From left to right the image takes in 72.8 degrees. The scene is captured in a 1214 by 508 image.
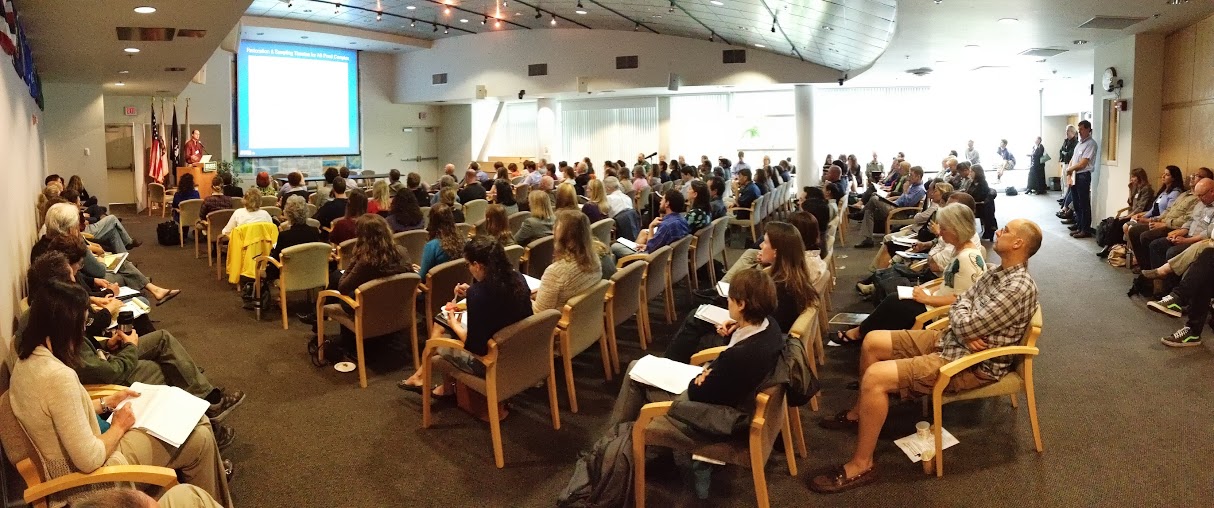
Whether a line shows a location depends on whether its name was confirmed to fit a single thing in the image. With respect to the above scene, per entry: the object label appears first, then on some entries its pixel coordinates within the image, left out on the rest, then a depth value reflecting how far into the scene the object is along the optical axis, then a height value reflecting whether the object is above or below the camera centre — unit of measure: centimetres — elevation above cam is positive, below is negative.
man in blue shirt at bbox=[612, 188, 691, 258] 711 -43
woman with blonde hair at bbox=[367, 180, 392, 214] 909 -19
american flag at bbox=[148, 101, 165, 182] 1617 +41
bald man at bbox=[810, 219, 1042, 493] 375 -80
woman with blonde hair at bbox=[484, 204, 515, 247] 597 -33
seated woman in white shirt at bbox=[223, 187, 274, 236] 802 -34
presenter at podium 1652 +57
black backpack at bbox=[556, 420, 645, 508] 333 -122
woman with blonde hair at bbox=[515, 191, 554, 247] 734 -39
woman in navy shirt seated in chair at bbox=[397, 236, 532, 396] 399 -61
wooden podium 1586 +3
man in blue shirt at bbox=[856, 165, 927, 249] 1083 -35
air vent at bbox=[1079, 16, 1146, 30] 922 +176
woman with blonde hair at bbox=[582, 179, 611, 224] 852 -27
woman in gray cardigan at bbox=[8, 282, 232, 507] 275 -77
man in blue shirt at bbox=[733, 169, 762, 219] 1149 -24
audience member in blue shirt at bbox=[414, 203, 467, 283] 590 -46
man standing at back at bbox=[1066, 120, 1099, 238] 1160 +5
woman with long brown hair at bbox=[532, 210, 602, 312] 479 -51
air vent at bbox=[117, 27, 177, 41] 732 +131
